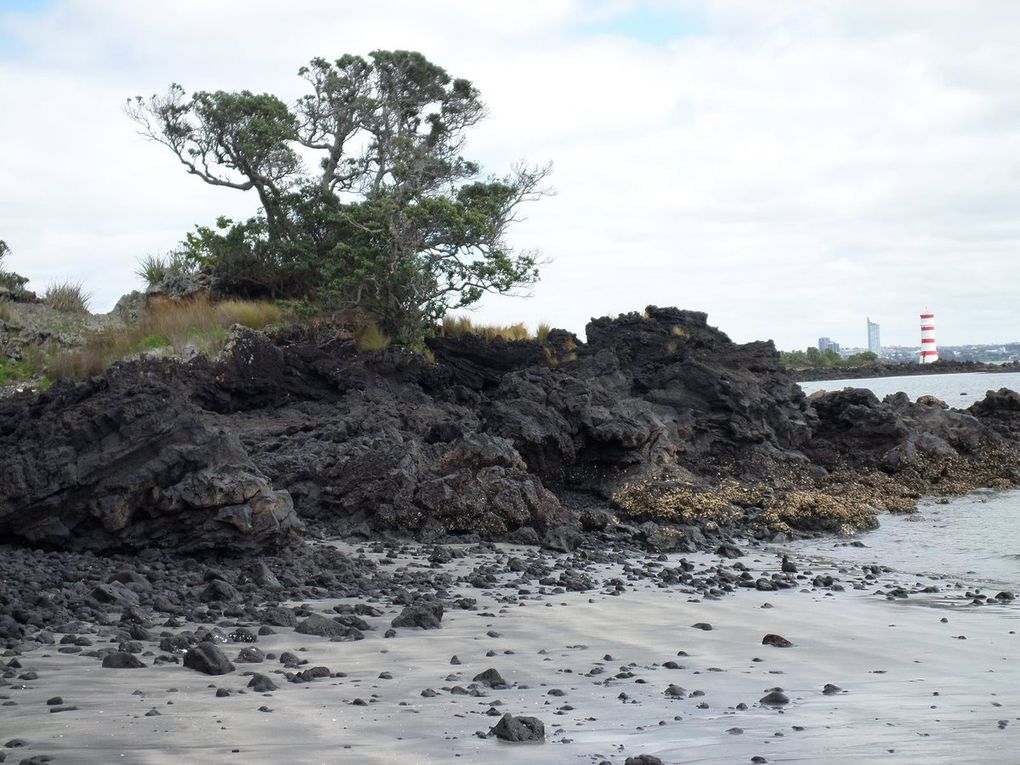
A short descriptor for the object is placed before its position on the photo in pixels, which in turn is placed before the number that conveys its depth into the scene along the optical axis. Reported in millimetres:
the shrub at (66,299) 25188
